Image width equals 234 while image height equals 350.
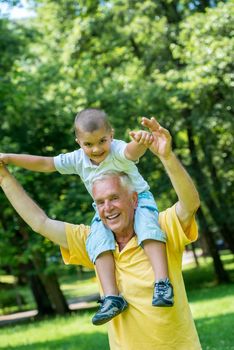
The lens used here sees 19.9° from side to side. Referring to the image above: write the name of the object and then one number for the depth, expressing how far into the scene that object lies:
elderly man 3.25
